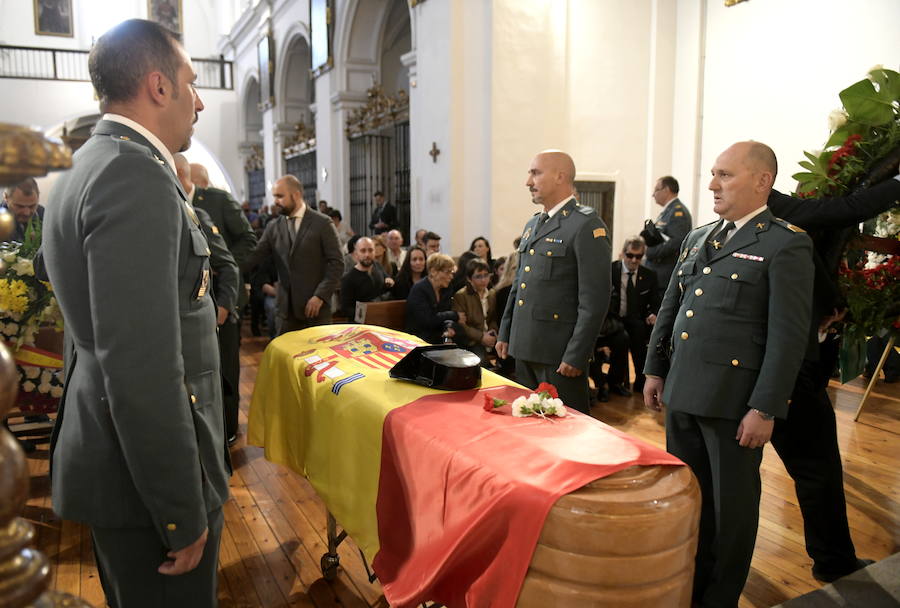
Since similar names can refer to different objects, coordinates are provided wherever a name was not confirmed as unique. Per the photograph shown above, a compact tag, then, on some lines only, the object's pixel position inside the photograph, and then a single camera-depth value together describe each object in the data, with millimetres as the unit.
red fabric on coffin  1406
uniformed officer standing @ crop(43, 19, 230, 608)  1038
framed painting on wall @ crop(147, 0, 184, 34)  19062
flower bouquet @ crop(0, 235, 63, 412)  2791
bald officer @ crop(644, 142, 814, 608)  2014
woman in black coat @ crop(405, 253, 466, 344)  4762
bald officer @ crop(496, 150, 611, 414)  2898
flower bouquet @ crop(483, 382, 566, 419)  1813
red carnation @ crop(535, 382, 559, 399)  1886
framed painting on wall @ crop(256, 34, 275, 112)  14297
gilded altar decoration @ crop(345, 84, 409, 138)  10047
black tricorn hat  2045
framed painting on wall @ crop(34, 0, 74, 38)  18234
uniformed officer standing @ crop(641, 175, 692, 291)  5695
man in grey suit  4324
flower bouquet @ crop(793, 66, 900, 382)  2244
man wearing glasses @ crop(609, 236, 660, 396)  5180
